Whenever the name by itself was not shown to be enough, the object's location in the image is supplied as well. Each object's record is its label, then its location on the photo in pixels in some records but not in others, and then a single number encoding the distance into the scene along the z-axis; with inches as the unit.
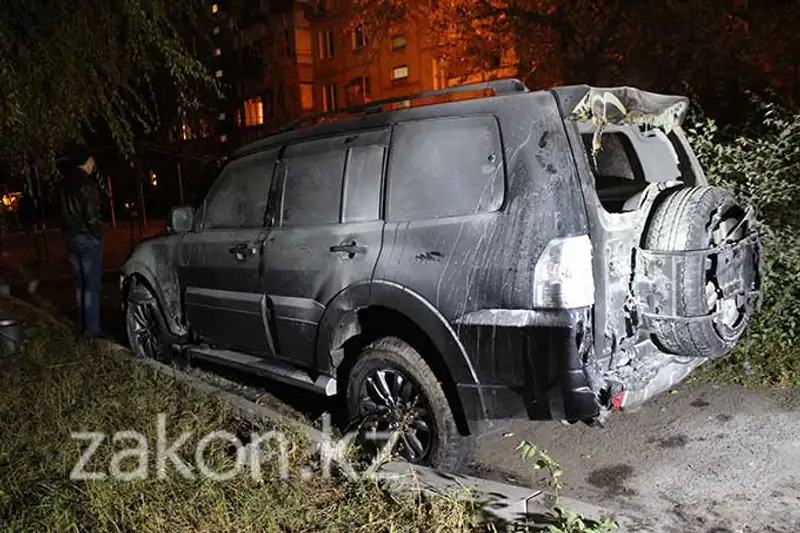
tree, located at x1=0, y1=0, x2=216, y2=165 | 187.6
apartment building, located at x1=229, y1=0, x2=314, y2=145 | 1346.0
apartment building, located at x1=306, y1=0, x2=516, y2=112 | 1176.2
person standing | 283.3
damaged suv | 133.3
